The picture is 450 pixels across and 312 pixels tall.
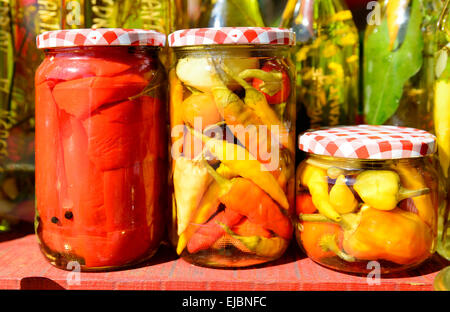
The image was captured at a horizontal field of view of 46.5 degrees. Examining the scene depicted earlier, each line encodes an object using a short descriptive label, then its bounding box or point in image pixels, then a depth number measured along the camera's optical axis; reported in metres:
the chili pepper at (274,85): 0.58
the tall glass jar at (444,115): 0.63
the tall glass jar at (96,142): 0.58
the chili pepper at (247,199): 0.59
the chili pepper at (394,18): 0.69
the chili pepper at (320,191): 0.58
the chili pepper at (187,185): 0.60
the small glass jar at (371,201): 0.55
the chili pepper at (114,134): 0.58
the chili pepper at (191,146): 0.59
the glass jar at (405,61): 0.69
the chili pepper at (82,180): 0.58
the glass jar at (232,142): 0.58
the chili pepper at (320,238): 0.58
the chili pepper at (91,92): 0.57
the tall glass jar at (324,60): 0.73
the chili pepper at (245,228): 0.60
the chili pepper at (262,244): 0.60
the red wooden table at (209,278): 0.57
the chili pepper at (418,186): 0.57
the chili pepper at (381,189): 0.55
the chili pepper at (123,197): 0.59
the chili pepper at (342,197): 0.56
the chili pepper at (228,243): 0.60
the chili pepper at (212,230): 0.60
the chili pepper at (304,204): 0.61
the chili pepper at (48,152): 0.59
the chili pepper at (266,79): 0.58
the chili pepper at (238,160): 0.58
